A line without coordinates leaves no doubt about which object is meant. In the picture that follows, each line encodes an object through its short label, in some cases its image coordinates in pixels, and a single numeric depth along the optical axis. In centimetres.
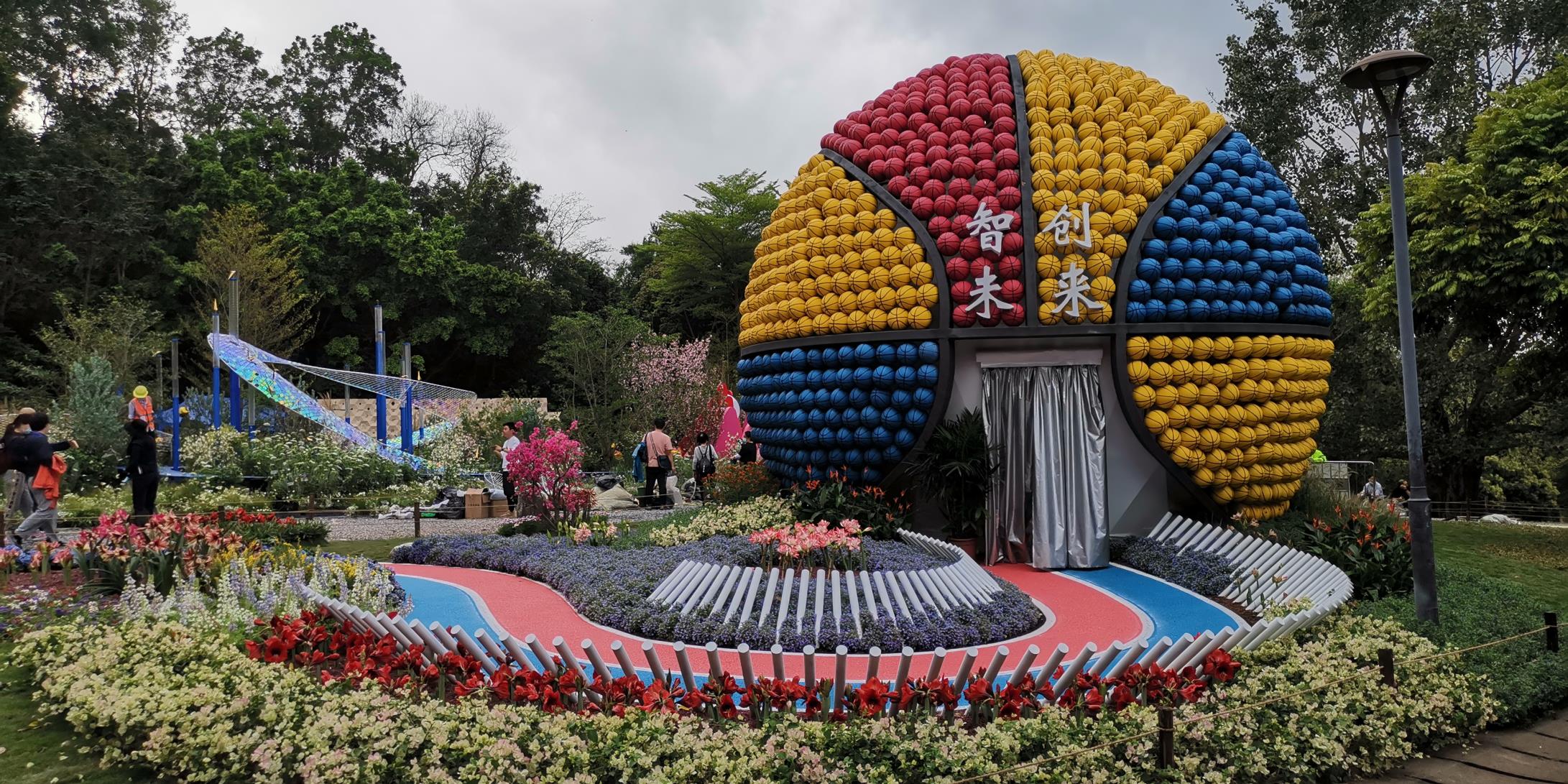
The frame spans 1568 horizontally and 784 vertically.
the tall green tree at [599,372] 2491
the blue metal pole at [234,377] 2026
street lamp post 682
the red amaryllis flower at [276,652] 576
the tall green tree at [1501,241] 1113
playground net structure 2017
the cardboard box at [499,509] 1672
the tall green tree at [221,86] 3678
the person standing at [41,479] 1091
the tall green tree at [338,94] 3872
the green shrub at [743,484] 1352
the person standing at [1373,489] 1739
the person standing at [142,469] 1270
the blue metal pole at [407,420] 2123
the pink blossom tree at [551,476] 1214
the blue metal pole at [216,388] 2117
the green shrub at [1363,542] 883
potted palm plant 1089
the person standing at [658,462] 1692
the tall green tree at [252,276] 2911
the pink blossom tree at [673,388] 2439
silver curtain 1080
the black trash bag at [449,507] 1658
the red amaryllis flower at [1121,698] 500
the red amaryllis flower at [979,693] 491
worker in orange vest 1800
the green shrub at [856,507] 1091
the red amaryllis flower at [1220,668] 530
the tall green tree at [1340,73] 2108
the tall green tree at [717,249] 3603
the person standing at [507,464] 1433
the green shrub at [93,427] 1828
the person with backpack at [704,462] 1769
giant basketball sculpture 1052
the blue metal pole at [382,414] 2291
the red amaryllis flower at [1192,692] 515
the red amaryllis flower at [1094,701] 489
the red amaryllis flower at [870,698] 471
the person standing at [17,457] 1108
